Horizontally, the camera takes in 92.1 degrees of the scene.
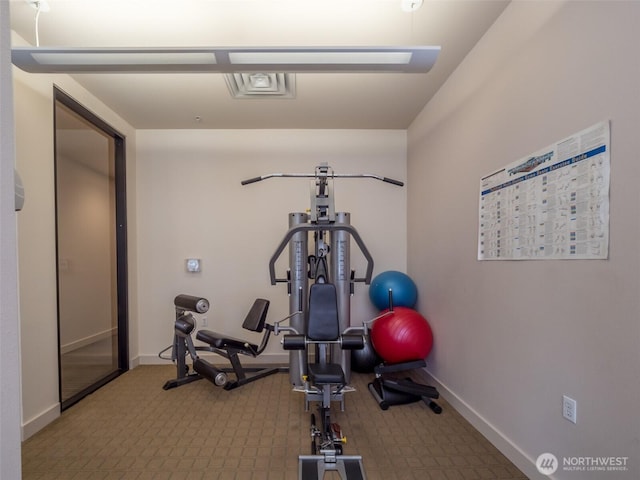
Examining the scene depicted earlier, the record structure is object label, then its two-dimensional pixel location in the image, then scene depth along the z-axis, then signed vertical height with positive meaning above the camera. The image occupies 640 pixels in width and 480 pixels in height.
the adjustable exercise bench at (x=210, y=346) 2.86 -1.04
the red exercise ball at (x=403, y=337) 2.65 -0.89
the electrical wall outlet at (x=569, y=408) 1.41 -0.81
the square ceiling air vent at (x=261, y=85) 2.53 +1.30
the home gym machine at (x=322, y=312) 1.82 -0.60
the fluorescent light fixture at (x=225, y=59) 1.47 +0.88
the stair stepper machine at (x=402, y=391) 2.48 -1.27
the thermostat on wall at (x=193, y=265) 3.52 -0.33
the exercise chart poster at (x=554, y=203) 1.30 +0.16
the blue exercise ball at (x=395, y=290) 3.08 -0.56
